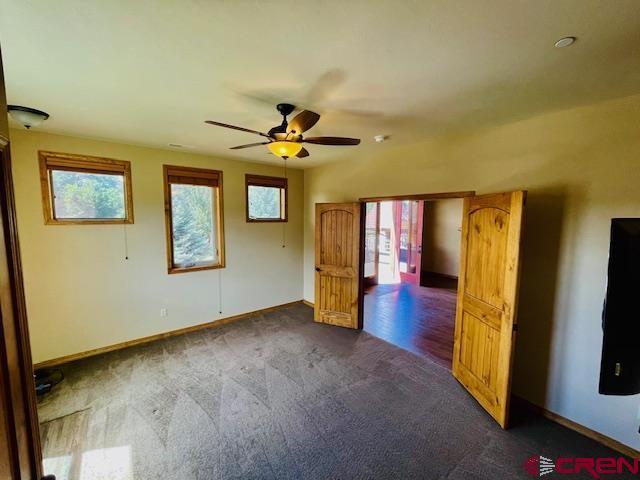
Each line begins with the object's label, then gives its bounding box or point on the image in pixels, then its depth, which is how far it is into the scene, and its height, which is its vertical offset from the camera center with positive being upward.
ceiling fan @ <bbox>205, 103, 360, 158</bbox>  2.02 +0.65
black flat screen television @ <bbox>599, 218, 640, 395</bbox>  1.43 -0.52
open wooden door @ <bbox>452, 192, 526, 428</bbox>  2.24 -0.74
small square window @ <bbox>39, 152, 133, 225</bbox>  3.07 +0.34
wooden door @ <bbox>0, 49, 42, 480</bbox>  0.86 -0.49
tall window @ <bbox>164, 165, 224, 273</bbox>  3.88 -0.01
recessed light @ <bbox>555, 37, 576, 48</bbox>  1.37 +0.91
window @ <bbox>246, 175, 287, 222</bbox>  4.65 +0.35
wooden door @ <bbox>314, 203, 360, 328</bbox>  4.17 -0.72
